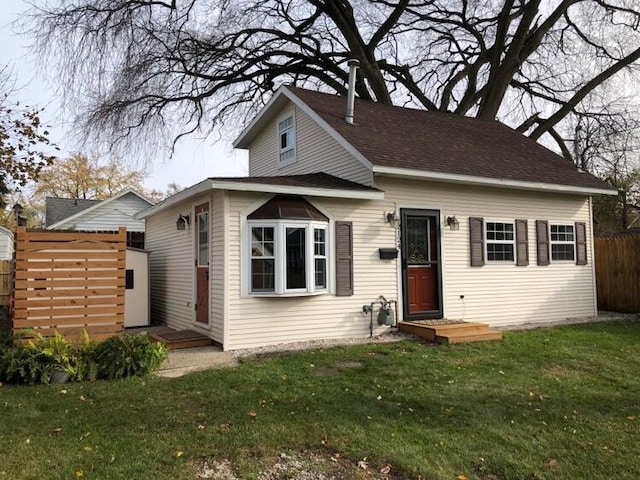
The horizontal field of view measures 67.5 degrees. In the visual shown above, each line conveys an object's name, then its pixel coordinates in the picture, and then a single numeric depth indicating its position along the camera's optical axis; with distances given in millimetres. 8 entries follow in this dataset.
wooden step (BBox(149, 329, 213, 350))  7992
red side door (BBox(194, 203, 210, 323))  8765
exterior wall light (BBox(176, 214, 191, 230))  9664
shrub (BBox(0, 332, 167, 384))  5625
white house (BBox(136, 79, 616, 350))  7996
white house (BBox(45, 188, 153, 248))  22625
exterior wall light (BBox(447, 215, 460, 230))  9875
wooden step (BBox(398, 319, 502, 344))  8312
